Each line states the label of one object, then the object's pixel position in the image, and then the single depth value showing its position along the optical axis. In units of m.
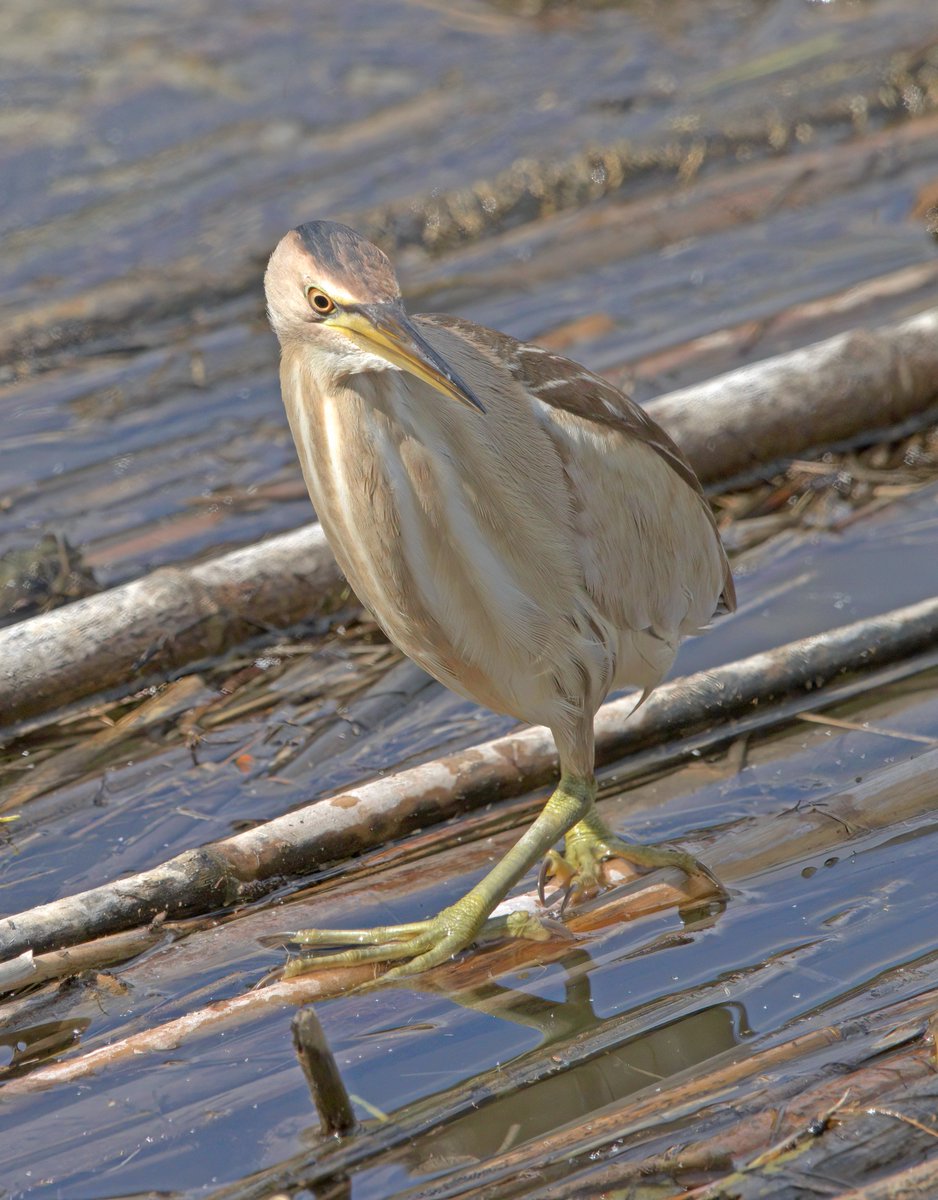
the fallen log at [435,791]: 6.41
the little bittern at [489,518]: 5.54
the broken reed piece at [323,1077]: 4.84
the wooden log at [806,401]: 9.87
